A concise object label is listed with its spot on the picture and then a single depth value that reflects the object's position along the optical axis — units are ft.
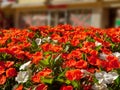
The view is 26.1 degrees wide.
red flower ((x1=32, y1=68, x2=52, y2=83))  5.70
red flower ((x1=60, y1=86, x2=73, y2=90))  5.45
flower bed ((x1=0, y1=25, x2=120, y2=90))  5.62
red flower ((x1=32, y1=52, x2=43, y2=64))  6.20
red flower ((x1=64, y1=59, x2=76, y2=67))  5.93
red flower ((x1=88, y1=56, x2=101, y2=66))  6.05
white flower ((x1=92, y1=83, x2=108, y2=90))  5.57
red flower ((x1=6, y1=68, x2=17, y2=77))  6.12
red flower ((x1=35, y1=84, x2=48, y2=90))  5.59
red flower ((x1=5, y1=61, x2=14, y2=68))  6.34
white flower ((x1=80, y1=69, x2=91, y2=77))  5.70
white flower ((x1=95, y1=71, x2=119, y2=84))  5.67
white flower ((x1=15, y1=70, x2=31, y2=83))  5.93
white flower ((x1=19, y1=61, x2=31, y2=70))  6.17
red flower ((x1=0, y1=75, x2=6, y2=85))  6.06
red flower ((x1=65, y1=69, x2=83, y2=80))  5.53
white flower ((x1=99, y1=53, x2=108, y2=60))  6.40
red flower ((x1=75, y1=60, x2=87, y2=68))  5.89
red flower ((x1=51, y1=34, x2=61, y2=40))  7.86
